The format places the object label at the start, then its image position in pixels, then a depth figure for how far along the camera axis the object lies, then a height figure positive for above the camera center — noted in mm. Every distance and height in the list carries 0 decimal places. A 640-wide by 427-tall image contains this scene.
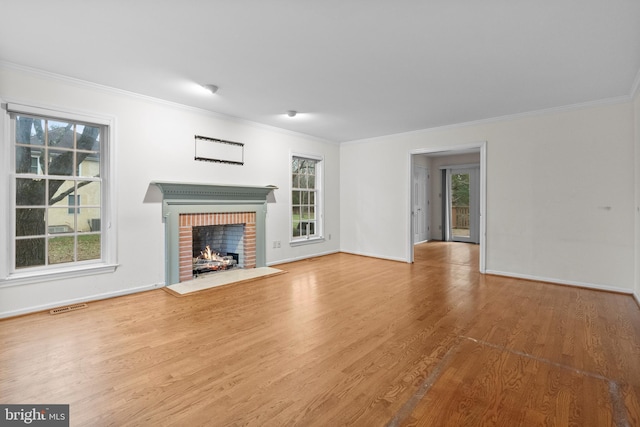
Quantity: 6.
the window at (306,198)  6156 +280
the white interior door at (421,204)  8711 +207
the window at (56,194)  3189 +184
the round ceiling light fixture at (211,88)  3593 +1451
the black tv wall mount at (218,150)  4583 +945
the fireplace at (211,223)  4223 -180
